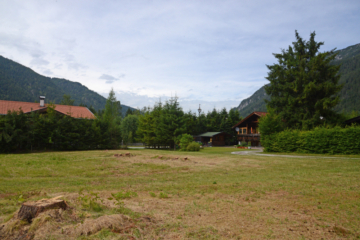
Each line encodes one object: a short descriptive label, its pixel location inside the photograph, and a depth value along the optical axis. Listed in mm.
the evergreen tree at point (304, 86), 28953
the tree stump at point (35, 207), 4008
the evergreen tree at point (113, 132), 34969
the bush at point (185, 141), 33219
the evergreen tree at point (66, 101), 70706
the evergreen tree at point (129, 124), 65581
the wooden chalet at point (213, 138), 54662
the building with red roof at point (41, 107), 33312
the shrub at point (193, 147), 32375
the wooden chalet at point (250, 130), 46884
